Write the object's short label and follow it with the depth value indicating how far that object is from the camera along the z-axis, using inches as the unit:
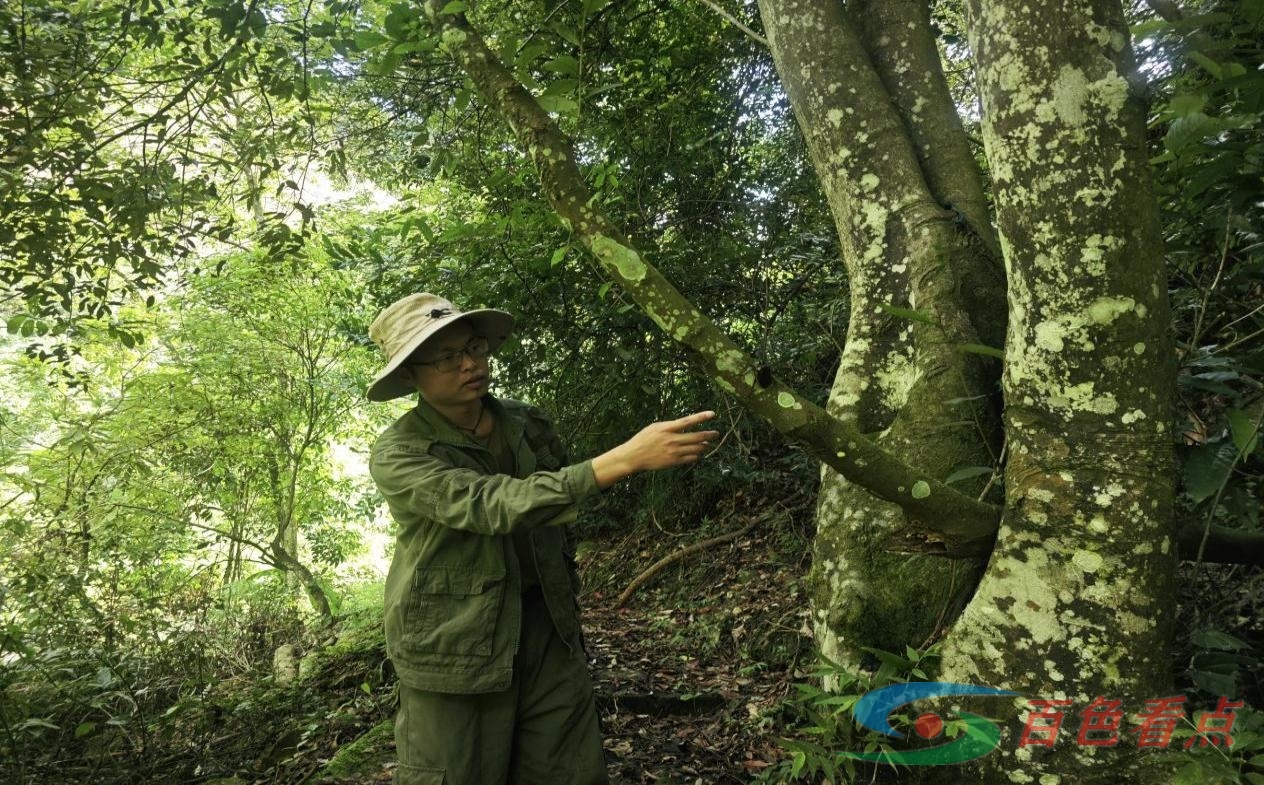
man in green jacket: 95.0
